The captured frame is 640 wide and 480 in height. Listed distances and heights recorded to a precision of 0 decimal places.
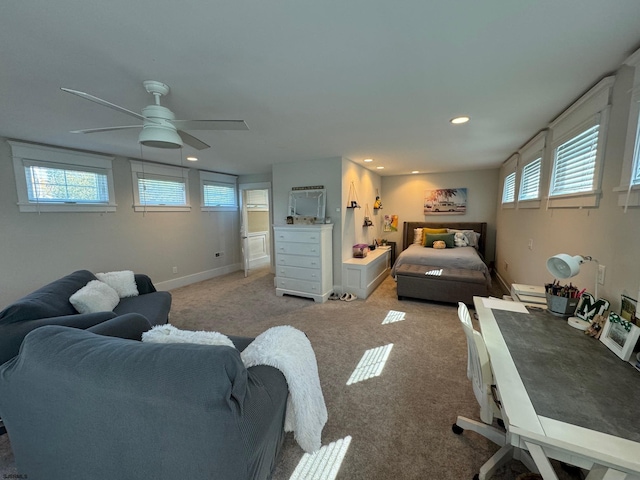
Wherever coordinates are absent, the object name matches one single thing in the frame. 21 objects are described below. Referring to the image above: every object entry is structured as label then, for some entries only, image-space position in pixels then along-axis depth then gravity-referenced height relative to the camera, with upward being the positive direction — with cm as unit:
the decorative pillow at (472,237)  516 -49
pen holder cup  166 -61
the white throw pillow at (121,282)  279 -78
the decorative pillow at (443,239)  506 -52
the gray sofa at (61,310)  142 -69
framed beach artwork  565 +27
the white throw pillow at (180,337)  127 -64
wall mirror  421 +17
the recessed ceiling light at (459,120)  239 +90
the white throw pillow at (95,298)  214 -77
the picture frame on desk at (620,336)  117 -60
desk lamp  153 -35
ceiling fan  165 +61
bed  363 -91
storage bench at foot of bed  359 -104
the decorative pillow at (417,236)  561 -52
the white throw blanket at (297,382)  121 -85
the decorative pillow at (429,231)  536 -39
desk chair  129 -99
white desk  75 -72
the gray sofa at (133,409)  84 -71
